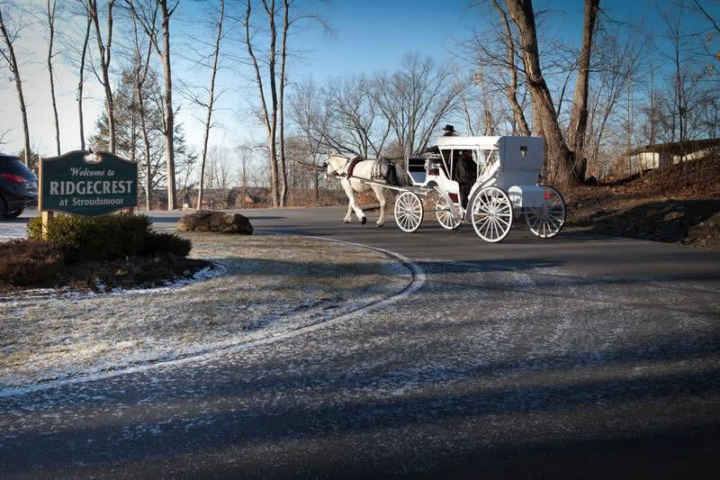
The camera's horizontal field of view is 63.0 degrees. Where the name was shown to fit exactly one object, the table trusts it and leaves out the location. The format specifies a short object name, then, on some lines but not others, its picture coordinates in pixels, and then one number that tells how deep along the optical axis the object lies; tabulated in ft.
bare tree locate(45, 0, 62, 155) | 126.93
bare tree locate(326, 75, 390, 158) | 139.54
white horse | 54.54
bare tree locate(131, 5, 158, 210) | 122.42
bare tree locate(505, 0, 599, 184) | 66.64
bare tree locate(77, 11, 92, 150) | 125.70
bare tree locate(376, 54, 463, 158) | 147.02
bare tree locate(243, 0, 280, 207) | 119.14
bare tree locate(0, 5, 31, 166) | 118.21
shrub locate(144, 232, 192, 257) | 30.55
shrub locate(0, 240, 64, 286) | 24.80
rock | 47.62
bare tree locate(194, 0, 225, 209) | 123.65
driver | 46.37
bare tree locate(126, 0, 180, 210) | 105.81
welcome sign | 28.07
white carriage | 42.39
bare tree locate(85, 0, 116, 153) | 112.78
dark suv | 54.85
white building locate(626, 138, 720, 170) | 75.92
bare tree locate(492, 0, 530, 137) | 69.50
